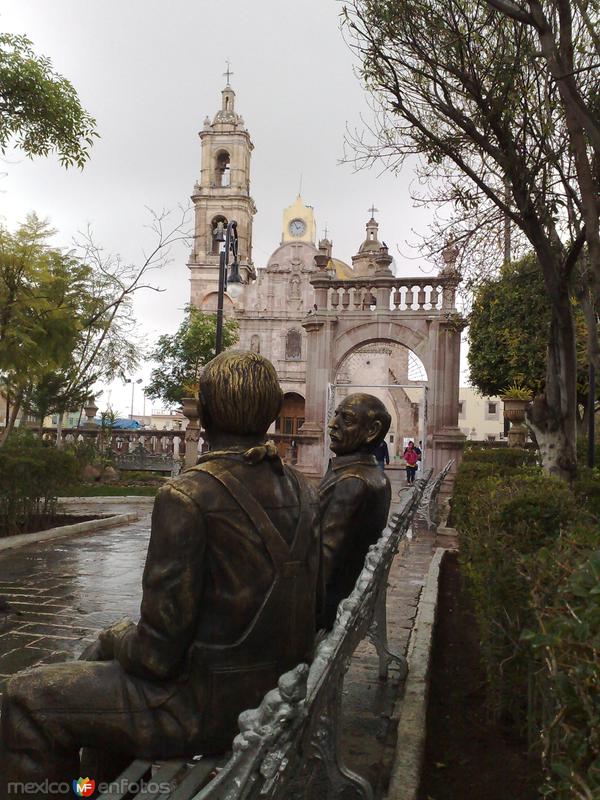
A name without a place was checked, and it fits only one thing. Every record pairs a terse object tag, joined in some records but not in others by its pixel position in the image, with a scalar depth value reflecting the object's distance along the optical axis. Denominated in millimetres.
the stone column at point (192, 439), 14148
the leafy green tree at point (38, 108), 8688
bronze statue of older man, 3365
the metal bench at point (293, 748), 1356
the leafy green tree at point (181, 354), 40500
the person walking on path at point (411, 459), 19250
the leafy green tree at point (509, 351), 20078
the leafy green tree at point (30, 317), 8523
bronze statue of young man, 1917
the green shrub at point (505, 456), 11954
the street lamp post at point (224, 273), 11524
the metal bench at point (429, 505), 11023
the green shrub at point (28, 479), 9297
